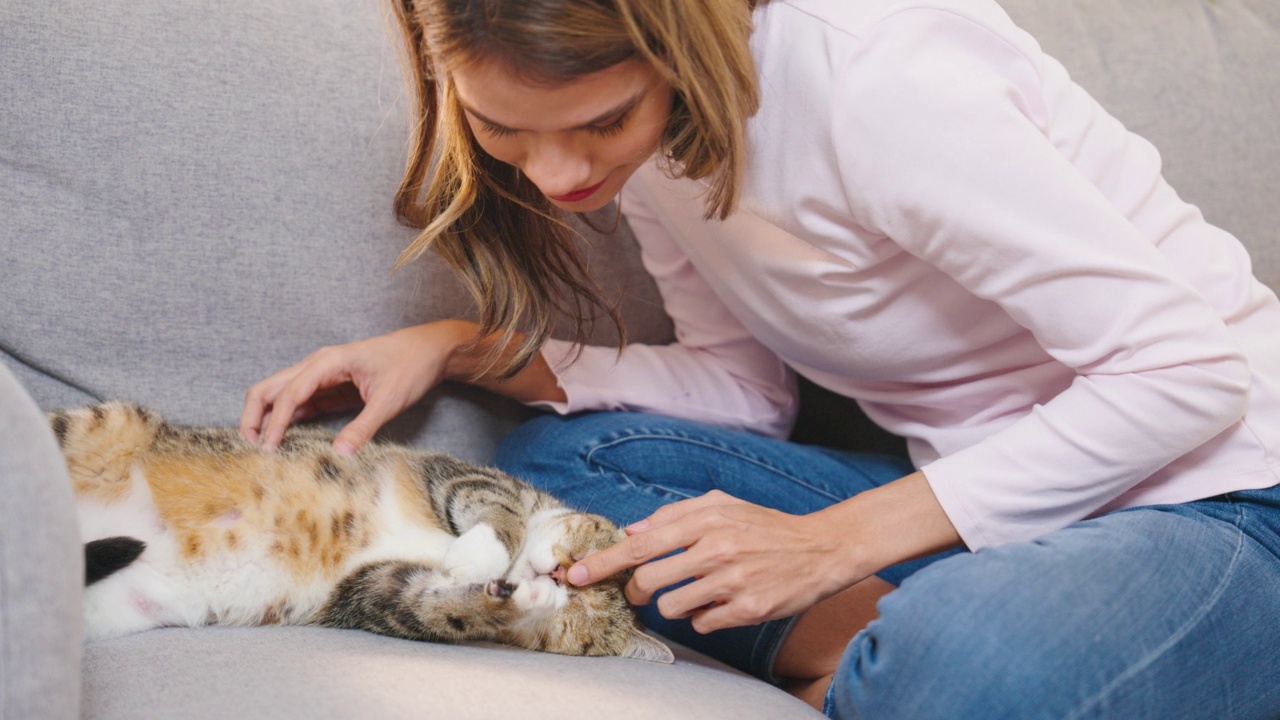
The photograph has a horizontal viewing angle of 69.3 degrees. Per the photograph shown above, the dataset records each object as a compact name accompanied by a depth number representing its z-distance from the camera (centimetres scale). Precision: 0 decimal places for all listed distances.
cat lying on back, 108
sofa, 96
